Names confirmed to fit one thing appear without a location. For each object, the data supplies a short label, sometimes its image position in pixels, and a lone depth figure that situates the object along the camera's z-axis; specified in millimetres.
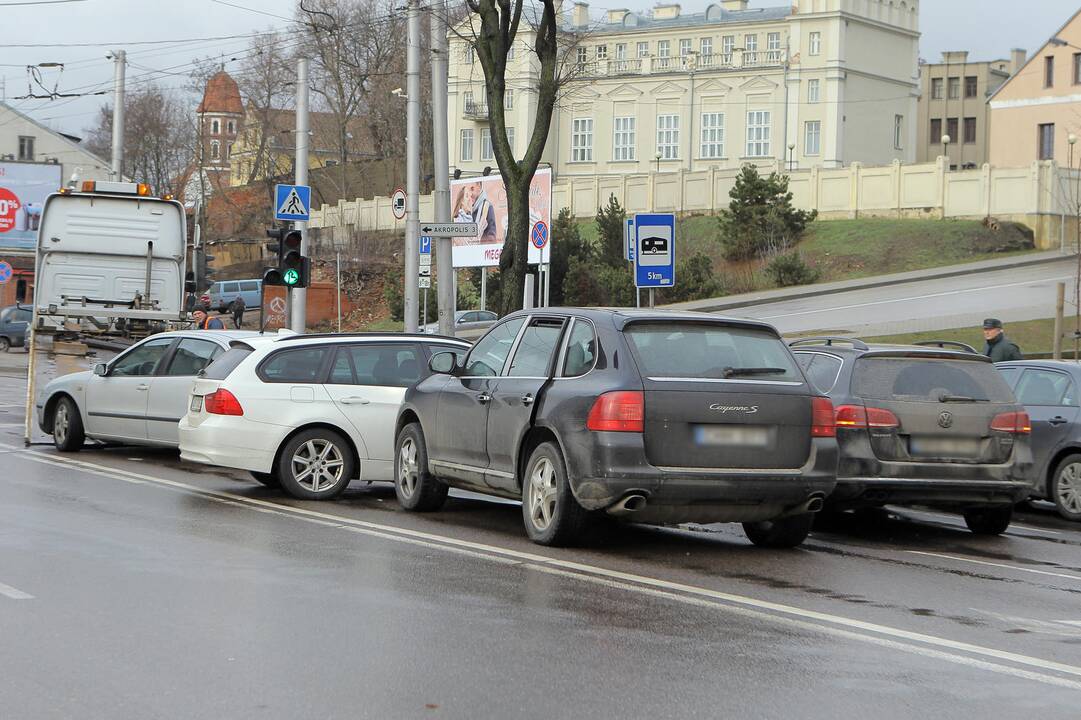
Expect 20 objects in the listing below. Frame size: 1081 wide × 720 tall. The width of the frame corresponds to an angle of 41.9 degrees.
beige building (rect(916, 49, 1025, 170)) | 106438
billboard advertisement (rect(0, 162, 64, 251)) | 63438
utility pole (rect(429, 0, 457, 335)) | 23281
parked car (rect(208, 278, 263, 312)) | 67312
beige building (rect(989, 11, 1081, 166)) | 72938
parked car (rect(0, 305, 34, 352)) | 49812
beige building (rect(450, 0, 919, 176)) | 86688
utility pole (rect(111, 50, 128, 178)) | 39781
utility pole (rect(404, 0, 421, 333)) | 24188
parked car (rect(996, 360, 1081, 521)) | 13633
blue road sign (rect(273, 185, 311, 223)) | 23703
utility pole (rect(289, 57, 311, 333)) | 28188
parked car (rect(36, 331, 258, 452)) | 15477
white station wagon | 12922
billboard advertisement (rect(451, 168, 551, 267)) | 39562
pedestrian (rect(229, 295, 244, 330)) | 53375
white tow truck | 25891
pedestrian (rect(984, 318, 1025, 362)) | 17641
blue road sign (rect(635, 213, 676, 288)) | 20375
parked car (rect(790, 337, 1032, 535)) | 11141
